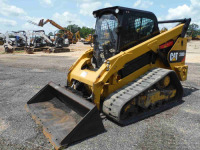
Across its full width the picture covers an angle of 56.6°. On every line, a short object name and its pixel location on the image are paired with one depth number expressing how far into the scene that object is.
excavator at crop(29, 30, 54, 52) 23.33
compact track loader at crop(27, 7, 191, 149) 3.71
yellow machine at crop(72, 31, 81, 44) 34.45
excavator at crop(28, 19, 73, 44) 28.24
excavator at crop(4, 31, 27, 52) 23.38
